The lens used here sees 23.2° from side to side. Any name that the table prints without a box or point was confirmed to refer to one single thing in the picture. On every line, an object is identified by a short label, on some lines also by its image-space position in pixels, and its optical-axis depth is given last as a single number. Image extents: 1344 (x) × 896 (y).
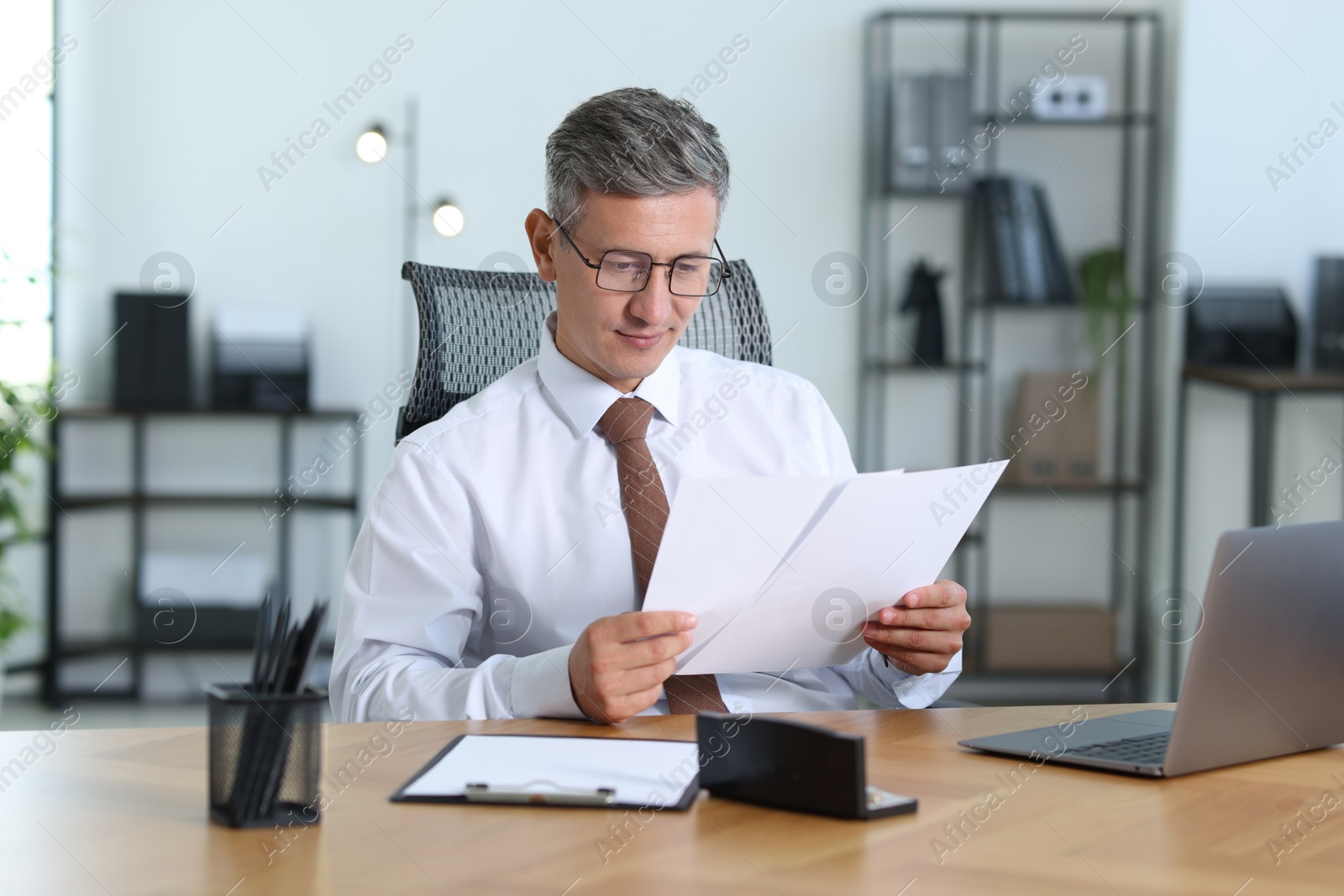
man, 4.97
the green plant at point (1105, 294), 7.19
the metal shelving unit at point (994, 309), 7.25
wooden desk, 2.99
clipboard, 3.48
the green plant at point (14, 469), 6.56
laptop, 3.66
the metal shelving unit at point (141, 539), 7.11
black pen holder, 3.20
